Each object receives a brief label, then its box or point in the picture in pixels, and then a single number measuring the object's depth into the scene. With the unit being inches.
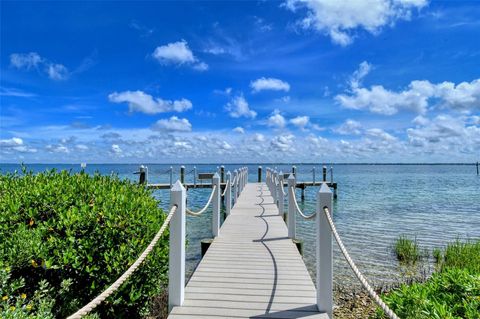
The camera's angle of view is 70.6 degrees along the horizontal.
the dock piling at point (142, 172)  816.3
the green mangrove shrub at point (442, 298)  121.9
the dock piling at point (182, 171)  957.9
